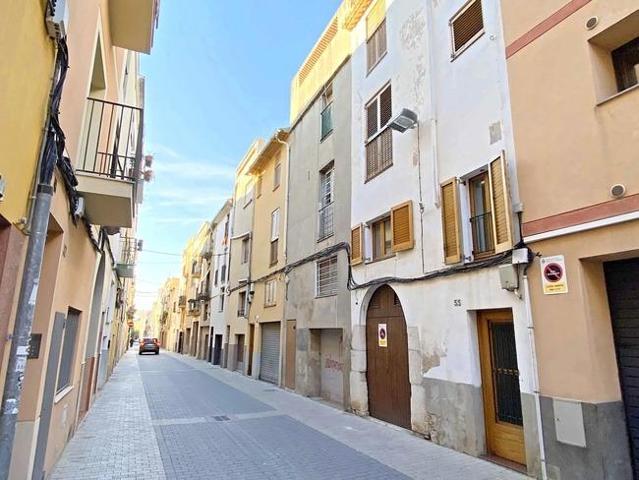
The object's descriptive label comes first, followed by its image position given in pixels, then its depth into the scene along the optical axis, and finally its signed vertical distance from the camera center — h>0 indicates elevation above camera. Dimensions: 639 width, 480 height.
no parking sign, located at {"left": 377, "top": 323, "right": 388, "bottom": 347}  9.06 -0.04
